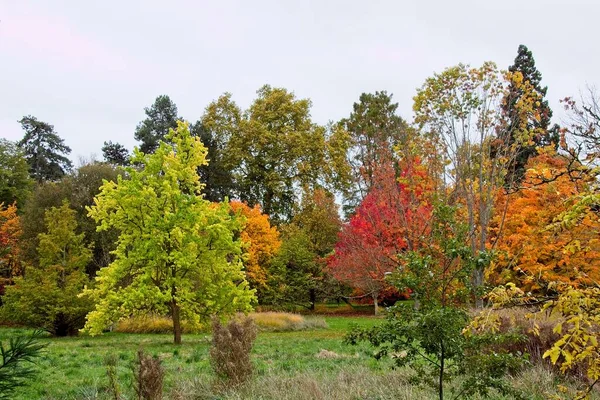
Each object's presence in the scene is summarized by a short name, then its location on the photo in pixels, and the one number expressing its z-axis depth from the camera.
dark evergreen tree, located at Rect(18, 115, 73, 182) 40.00
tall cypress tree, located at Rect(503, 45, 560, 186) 26.82
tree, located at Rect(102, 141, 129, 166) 41.91
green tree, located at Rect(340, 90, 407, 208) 32.19
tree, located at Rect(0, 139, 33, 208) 31.81
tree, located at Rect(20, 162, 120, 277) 24.34
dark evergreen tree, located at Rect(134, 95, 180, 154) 39.03
